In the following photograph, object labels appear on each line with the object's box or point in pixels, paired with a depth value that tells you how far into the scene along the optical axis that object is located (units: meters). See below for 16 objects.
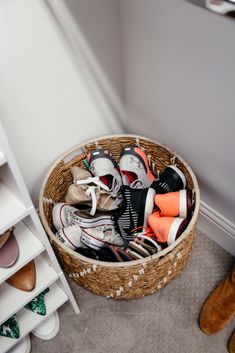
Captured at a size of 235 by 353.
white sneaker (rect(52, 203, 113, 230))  1.01
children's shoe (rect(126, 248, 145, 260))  0.92
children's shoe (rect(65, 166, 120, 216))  1.06
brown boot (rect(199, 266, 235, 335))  0.94
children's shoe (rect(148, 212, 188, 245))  0.93
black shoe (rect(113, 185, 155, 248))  1.01
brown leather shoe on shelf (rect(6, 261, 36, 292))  0.81
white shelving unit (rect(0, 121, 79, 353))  0.61
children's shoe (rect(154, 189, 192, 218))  0.98
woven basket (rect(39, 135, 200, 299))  0.85
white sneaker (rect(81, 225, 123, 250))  0.96
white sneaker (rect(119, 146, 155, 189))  1.10
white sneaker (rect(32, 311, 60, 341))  1.01
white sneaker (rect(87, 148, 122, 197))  1.10
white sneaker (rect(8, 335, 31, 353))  0.97
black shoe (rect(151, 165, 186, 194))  1.04
